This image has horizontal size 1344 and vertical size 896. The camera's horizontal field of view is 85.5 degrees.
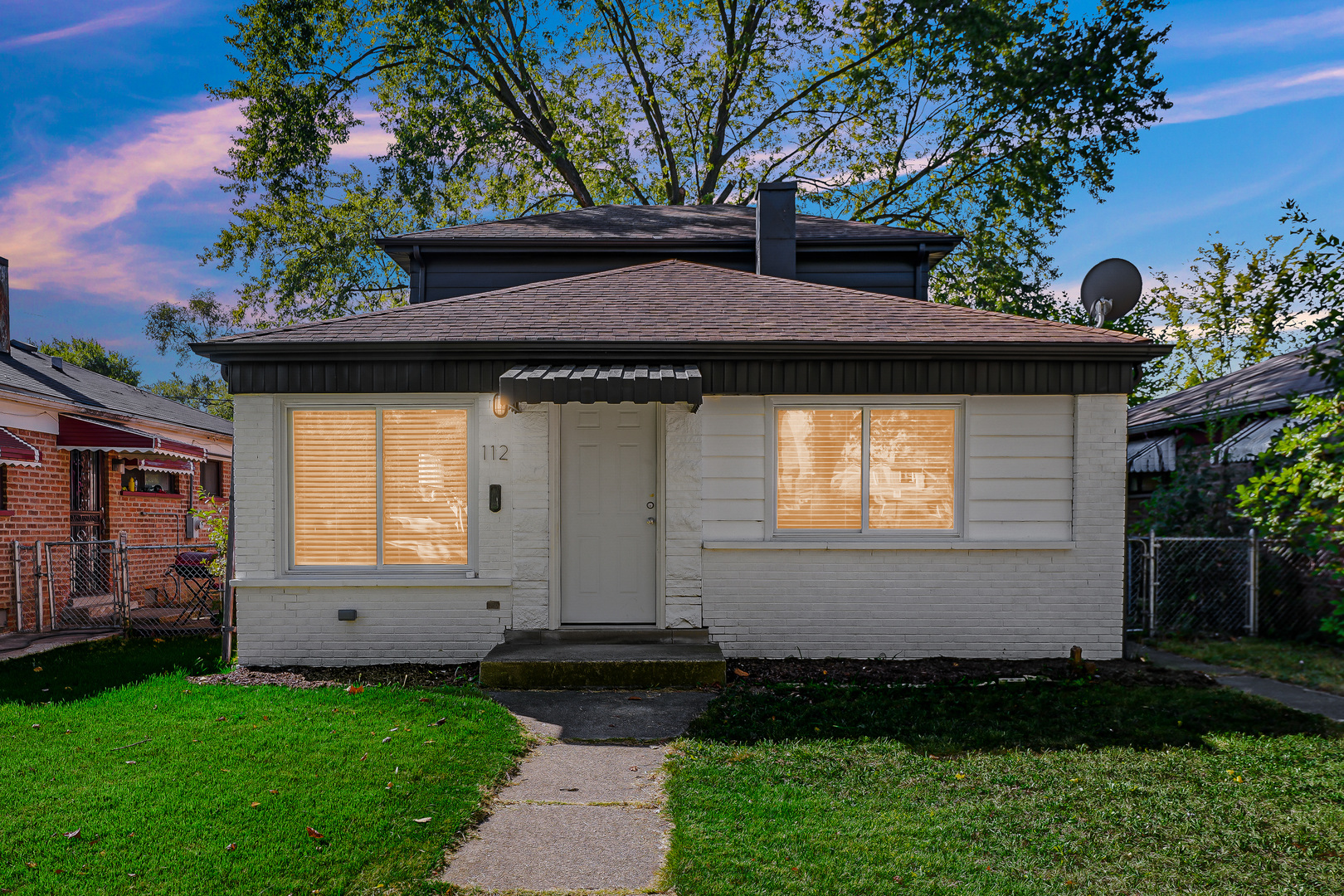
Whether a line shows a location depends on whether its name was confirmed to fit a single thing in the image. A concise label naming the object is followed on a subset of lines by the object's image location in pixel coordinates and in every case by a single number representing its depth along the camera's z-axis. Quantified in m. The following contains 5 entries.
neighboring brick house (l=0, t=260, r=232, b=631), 10.09
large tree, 18.08
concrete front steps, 6.00
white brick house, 6.82
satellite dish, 10.39
